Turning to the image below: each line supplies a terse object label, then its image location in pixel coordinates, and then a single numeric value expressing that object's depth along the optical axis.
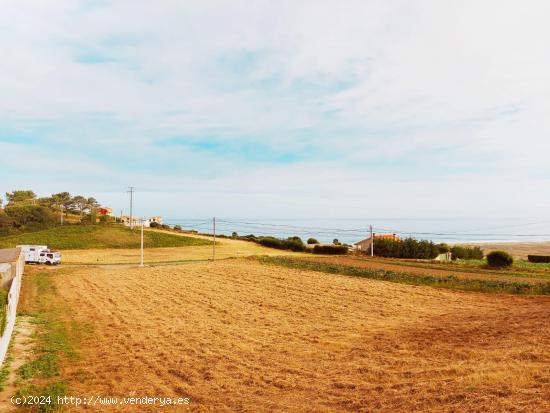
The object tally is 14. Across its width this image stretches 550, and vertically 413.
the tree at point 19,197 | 135.88
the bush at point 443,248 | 81.25
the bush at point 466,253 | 83.87
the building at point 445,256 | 76.21
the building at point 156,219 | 139.81
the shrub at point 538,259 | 67.44
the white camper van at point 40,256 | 53.31
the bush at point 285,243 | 79.62
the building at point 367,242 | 83.12
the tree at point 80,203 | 139.45
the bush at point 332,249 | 74.31
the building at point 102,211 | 132.10
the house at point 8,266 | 32.89
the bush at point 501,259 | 52.31
